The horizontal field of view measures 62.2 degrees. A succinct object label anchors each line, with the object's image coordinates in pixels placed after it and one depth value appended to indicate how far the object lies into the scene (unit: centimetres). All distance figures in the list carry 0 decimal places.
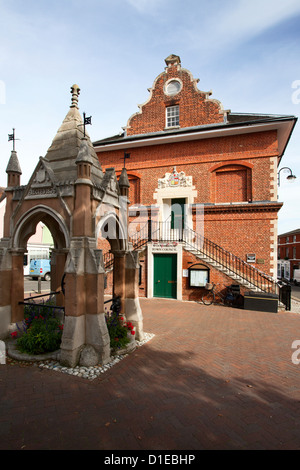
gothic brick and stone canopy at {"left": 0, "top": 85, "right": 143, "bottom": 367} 552
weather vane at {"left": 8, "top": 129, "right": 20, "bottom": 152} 696
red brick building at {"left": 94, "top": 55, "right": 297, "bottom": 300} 1392
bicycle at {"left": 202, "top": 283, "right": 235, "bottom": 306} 1249
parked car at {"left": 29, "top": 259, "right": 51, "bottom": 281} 2369
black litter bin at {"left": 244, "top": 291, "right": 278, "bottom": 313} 1140
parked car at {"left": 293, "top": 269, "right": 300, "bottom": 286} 3061
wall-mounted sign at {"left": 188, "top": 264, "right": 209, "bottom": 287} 1326
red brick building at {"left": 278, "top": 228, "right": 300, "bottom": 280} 4152
